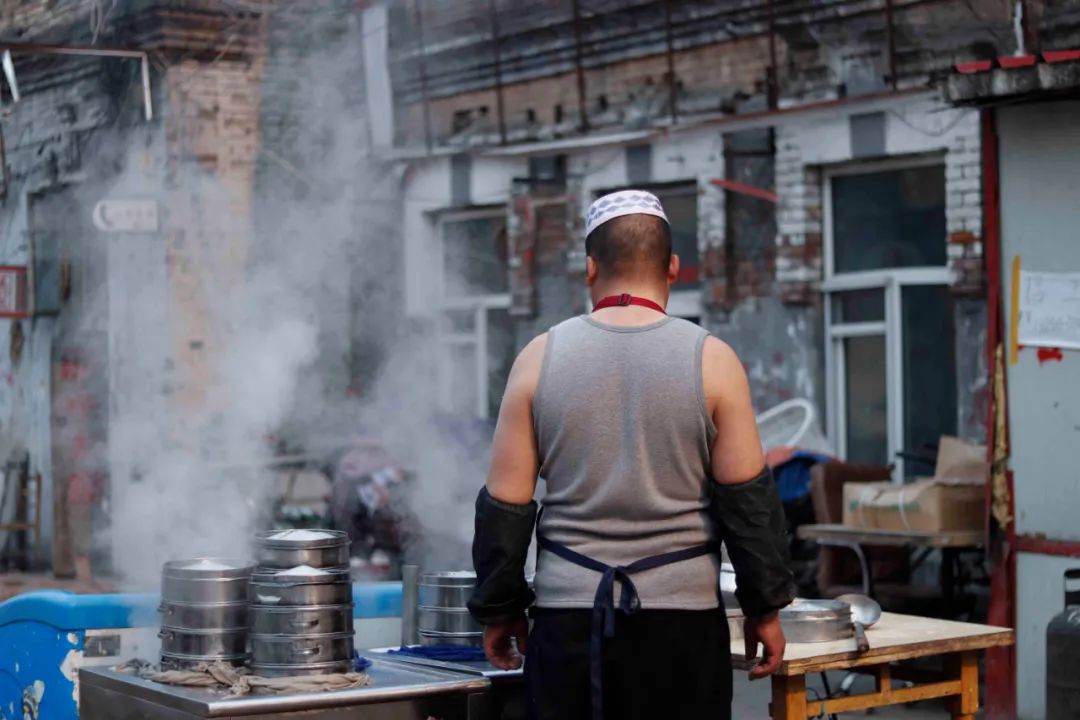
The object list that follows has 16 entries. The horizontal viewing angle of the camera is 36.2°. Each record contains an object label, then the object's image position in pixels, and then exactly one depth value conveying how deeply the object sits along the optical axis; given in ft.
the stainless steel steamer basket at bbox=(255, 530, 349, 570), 15.60
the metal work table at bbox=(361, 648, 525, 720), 15.48
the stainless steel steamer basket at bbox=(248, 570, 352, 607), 15.35
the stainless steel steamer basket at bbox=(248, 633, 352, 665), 15.21
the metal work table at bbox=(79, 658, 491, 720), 14.20
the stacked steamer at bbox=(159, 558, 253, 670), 15.51
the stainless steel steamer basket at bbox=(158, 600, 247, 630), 15.51
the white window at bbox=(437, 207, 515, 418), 50.24
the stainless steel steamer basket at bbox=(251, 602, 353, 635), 15.26
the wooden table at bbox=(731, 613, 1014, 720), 15.92
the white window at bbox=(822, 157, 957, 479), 37.27
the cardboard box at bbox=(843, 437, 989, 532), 29.84
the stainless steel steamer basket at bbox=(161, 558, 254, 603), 15.57
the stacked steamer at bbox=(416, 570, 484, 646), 16.99
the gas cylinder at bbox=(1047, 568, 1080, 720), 21.35
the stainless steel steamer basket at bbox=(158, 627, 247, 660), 15.51
